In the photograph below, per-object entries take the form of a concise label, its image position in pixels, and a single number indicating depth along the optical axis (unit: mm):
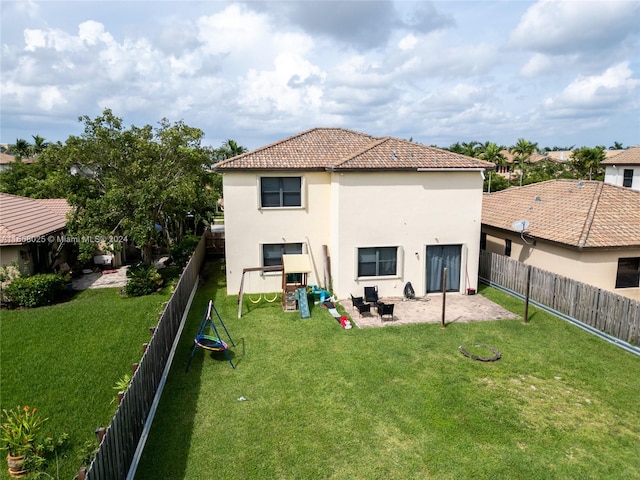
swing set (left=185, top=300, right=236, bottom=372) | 11844
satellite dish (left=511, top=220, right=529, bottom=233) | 18594
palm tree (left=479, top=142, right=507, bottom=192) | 60188
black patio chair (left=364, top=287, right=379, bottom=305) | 16594
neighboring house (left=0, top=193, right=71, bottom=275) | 18156
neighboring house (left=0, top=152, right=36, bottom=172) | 65594
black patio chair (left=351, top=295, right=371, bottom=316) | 15713
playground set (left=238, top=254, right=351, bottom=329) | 16391
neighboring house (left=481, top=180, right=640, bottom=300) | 16266
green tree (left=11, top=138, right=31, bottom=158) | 65812
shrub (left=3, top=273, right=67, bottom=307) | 17219
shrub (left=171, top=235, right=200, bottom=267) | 23984
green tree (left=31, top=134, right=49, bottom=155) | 64919
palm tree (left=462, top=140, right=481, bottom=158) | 64688
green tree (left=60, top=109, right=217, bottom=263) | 18578
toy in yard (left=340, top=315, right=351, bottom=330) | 14755
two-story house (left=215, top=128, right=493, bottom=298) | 17531
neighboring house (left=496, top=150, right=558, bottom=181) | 64188
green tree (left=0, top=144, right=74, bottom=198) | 18375
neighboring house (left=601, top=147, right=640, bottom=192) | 37188
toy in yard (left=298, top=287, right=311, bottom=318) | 15969
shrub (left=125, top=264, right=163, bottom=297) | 19047
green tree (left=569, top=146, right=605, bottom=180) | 50219
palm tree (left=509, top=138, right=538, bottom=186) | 59947
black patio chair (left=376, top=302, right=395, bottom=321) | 15117
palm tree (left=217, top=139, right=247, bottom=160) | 57762
